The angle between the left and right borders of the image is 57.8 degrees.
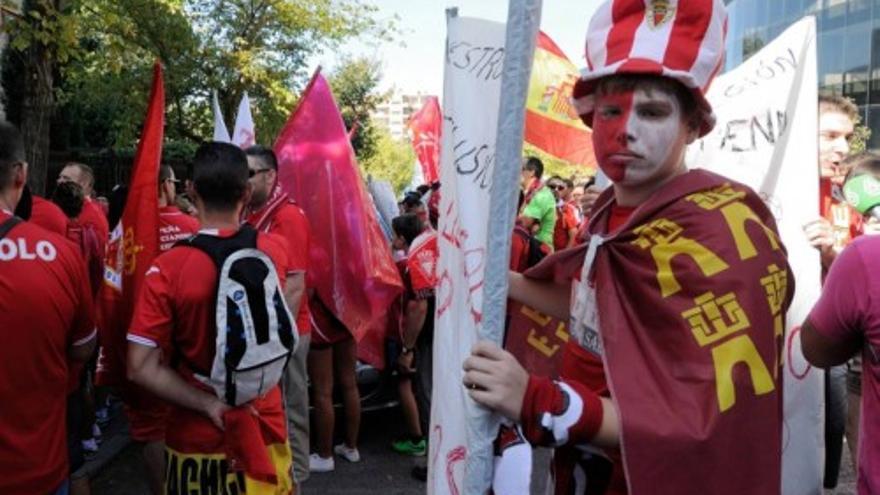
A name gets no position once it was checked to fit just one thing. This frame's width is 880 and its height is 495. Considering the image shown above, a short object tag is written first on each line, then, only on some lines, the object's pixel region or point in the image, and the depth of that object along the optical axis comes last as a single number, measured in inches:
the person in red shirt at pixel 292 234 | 174.9
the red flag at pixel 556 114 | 192.2
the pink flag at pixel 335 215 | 206.2
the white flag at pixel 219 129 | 219.1
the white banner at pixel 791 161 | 124.3
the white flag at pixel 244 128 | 232.5
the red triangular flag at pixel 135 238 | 135.4
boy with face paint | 61.8
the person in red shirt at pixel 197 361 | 112.4
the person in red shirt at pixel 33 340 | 104.9
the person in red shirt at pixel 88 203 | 226.2
